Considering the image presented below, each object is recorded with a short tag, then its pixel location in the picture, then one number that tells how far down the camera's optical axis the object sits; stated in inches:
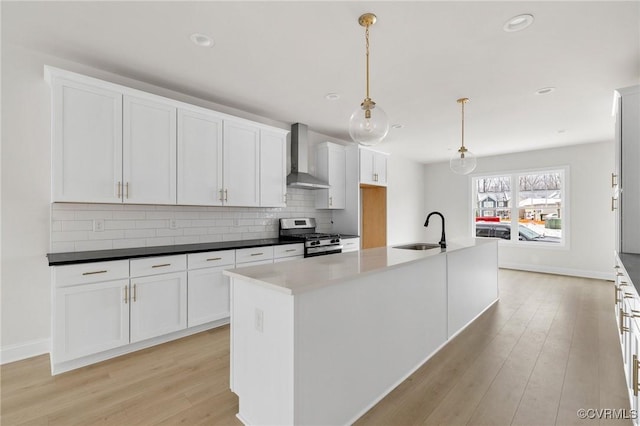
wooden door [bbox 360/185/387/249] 242.5
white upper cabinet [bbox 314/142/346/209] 200.4
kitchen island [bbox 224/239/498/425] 61.6
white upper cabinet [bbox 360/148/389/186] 213.0
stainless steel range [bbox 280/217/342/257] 164.6
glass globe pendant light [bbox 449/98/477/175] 144.8
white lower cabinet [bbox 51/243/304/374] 95.0
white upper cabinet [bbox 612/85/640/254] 111.4
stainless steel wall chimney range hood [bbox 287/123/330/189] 180.7
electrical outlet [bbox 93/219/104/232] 116.3
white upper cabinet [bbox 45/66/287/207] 101.7
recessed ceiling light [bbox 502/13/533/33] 84.3
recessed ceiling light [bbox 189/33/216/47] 93.8
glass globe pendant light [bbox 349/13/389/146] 83.7
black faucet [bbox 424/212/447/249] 126.0
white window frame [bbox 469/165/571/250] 242.7
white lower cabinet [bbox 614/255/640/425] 60.6
